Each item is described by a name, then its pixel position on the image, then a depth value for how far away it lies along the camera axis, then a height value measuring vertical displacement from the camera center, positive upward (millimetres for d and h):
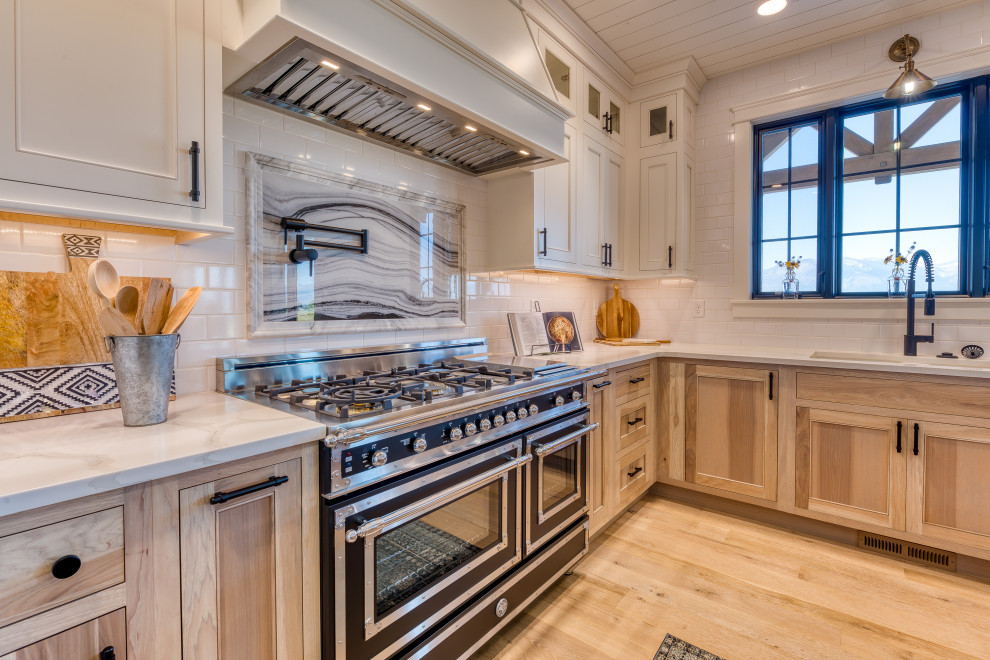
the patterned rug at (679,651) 1621 -1175
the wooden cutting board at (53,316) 1162 +22
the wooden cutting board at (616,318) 3492 +39
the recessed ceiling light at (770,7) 2467 +1716
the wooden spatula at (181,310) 1129 +35
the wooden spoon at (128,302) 1096 +54
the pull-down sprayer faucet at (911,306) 2545 +91
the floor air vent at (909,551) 2188 -1125
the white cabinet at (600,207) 2830 +763
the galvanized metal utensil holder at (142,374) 1057 -116
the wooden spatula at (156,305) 1099 +46
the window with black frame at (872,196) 2609 +784
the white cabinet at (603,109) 2852 +1408
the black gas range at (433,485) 1168 -504
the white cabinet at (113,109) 962 +503
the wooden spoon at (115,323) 1020 +3
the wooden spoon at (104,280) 1029 +102
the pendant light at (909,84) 2295 +1197
